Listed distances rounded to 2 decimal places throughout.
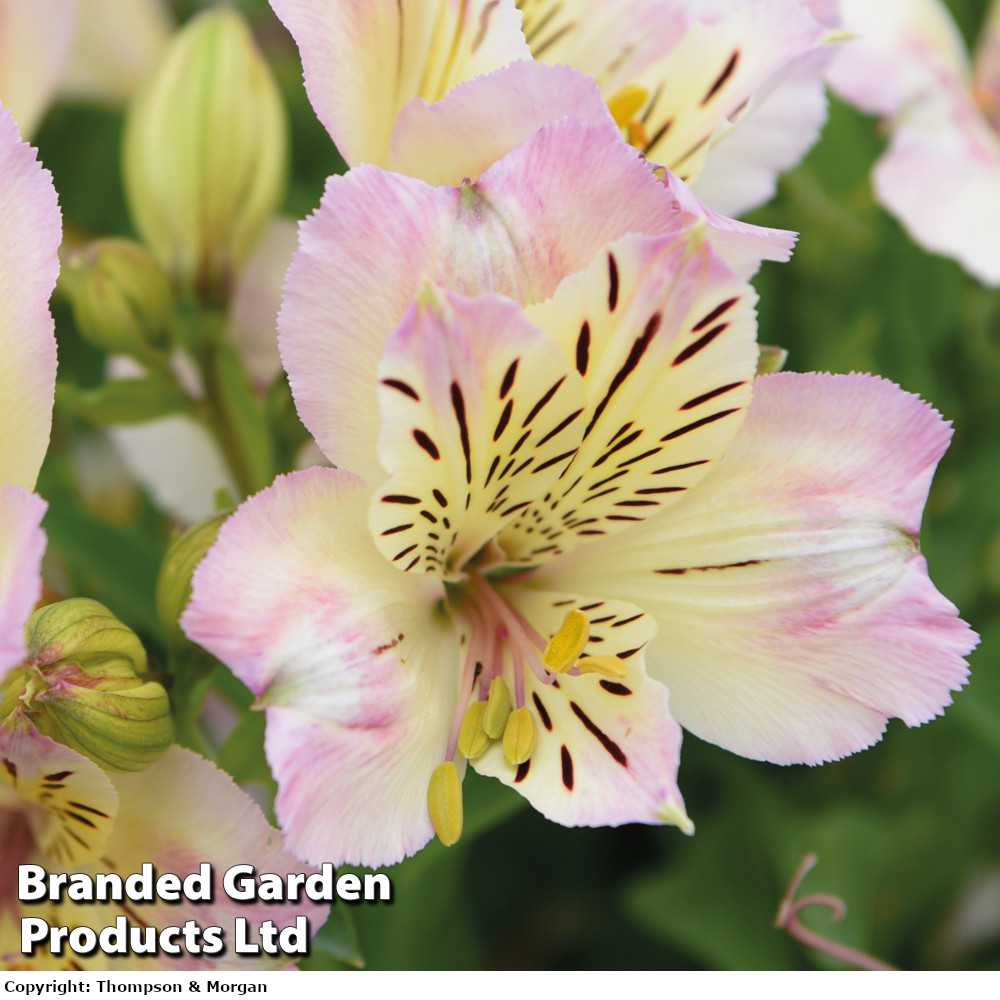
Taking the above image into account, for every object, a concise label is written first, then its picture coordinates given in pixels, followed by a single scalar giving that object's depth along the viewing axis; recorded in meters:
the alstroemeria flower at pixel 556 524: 0.43
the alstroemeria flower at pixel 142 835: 0.44
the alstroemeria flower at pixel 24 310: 0.43
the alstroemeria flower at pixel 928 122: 0.50
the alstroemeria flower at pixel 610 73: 0.44
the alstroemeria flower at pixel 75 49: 0.48
